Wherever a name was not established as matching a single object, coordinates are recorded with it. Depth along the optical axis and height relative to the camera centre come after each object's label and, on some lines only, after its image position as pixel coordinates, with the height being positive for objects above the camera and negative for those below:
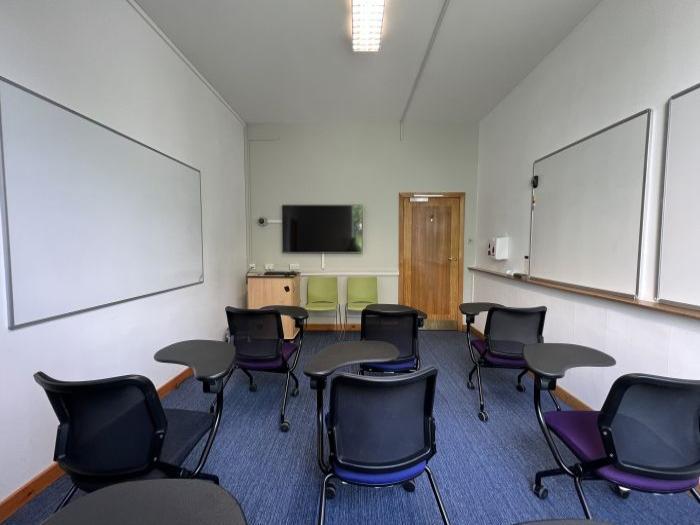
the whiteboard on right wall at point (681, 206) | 1.62 +0.23
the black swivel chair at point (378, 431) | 1.18 -0.76
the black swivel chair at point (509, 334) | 2.31 -0.71
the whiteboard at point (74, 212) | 1.51 +0.19
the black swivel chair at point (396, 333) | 2.29 -0.70
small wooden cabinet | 4.06 -0.65
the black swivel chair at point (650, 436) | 1.12 -0.74
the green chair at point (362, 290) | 4.50 -0.70
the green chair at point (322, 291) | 4.51 -0.72
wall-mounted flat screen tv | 4.57 +0.24
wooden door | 4.67 -0.17
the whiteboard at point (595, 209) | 2.01 +0.29
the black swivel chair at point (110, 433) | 1.12 -0.74
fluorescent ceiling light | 2.29 +1.82
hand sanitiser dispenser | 3.70 -0.04
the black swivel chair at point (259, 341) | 2.27 -0.76
